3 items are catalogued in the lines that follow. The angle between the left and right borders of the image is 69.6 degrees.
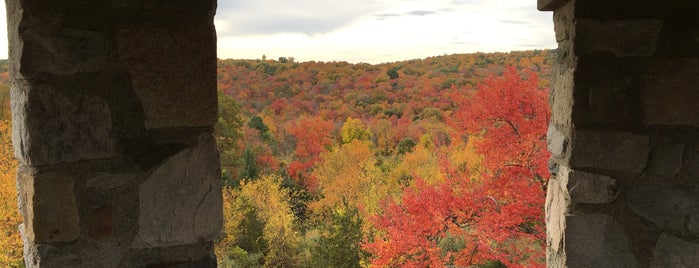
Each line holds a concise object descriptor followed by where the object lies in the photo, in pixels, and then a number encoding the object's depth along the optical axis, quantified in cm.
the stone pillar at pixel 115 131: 125
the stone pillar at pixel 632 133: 164
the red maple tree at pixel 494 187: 639
